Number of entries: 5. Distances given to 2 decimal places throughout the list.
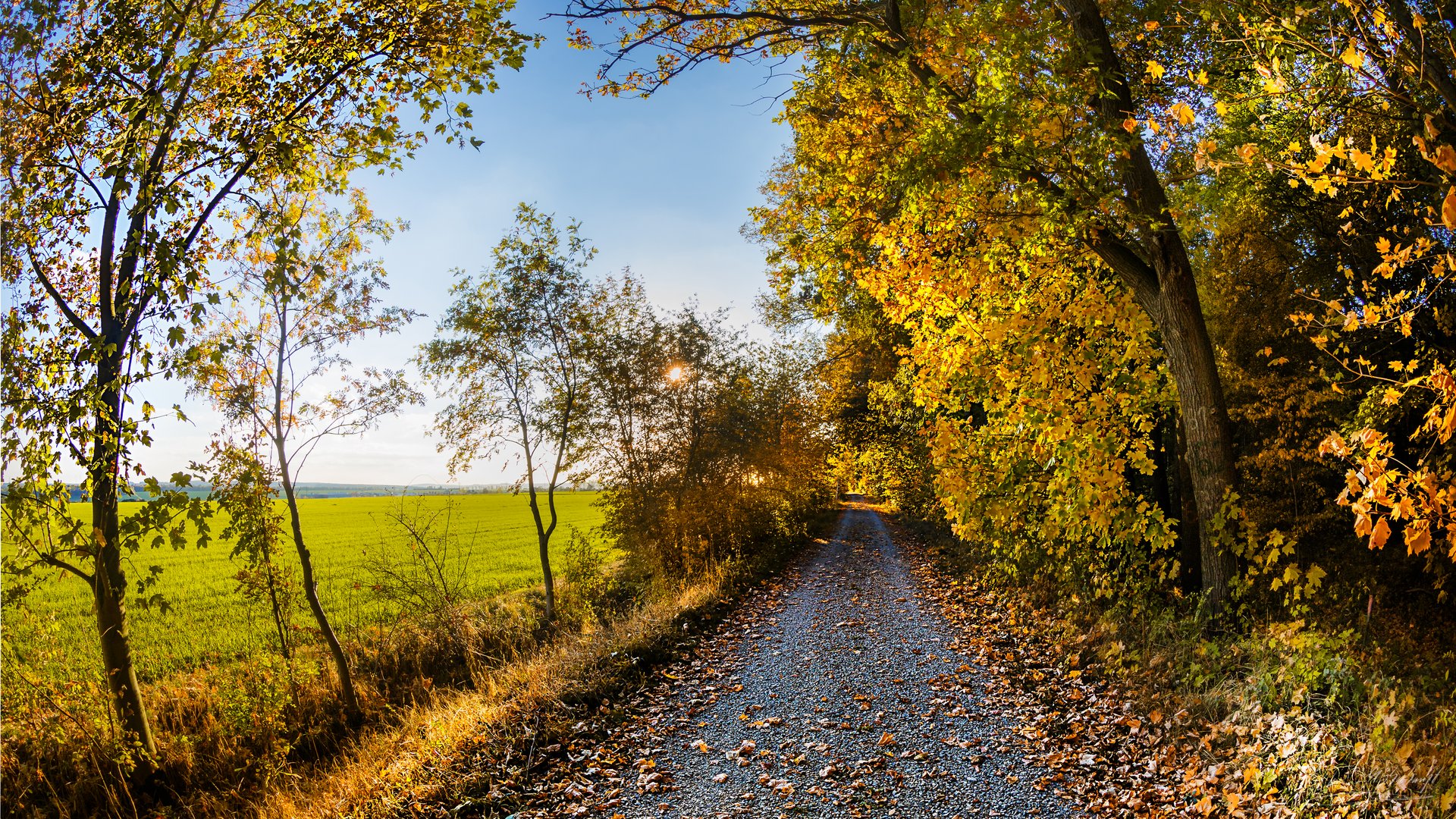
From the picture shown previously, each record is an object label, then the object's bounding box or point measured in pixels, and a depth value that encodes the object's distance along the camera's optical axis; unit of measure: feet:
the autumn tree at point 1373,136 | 10.84
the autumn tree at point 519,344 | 46.21
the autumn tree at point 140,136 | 16.57
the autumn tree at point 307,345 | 31.91
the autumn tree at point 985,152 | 22.15
